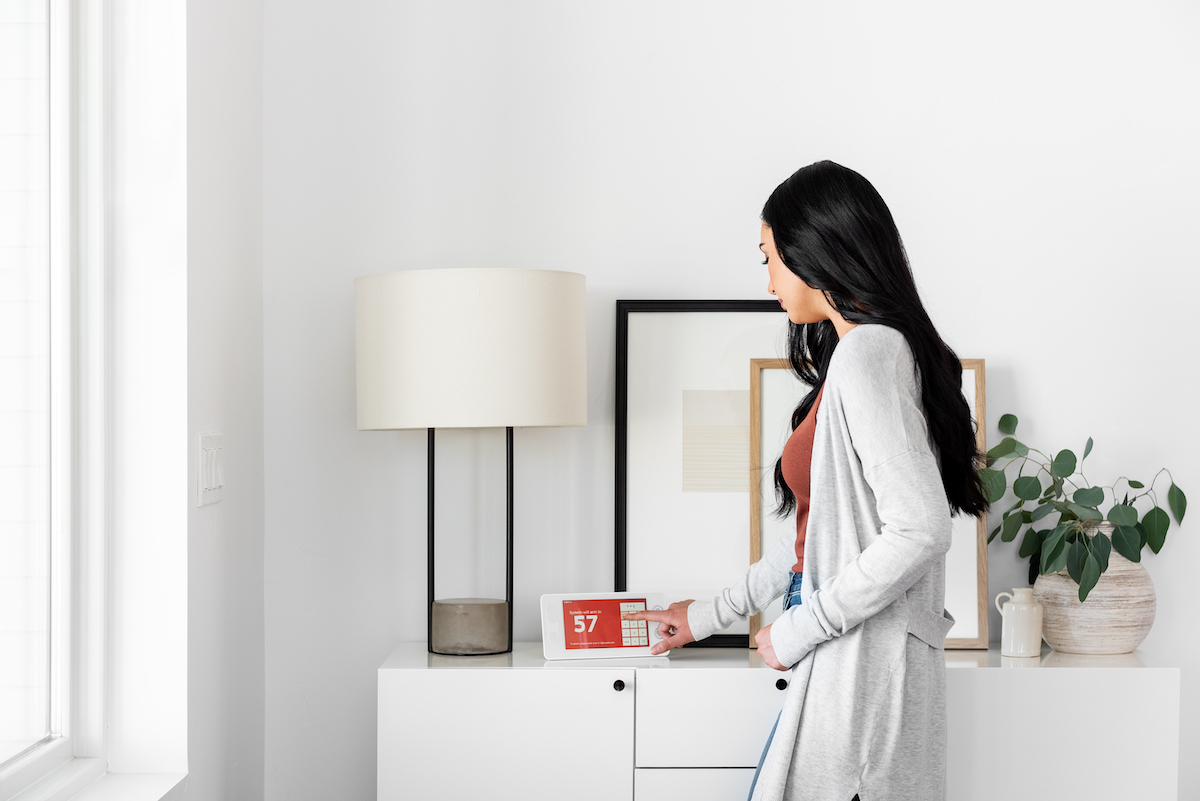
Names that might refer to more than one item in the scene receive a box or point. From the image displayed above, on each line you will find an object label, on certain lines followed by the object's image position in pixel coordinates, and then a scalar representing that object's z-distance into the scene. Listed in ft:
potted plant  5.69
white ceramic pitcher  5.66
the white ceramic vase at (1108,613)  5.70
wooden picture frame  6.07
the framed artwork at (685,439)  6.18
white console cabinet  5.24
